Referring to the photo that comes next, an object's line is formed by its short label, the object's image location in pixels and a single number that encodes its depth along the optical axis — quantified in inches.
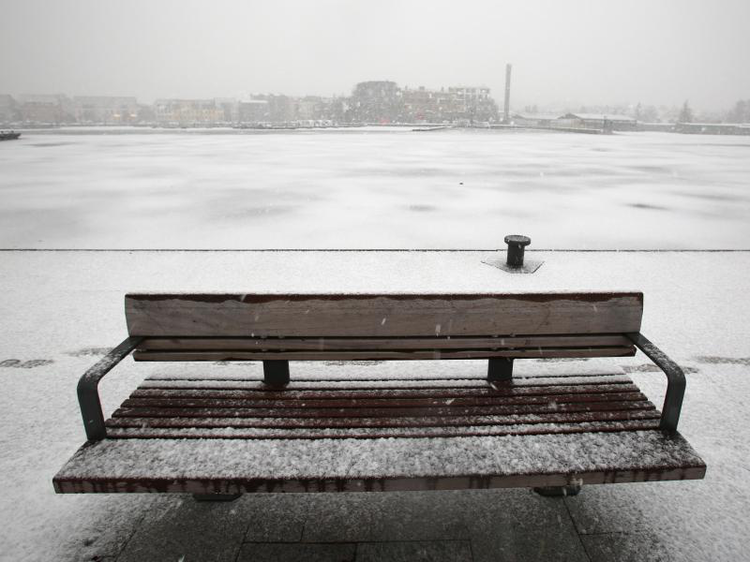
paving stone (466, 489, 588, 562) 90.4
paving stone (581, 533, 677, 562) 89.7
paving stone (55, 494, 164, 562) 91.0
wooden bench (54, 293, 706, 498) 83.2
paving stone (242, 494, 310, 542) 94.3
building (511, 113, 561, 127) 4332.2
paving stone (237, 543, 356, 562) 89.3
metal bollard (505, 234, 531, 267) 244.4
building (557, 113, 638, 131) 3282.7
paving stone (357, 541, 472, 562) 89.3
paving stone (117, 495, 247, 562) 90.0
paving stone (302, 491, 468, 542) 94.5
